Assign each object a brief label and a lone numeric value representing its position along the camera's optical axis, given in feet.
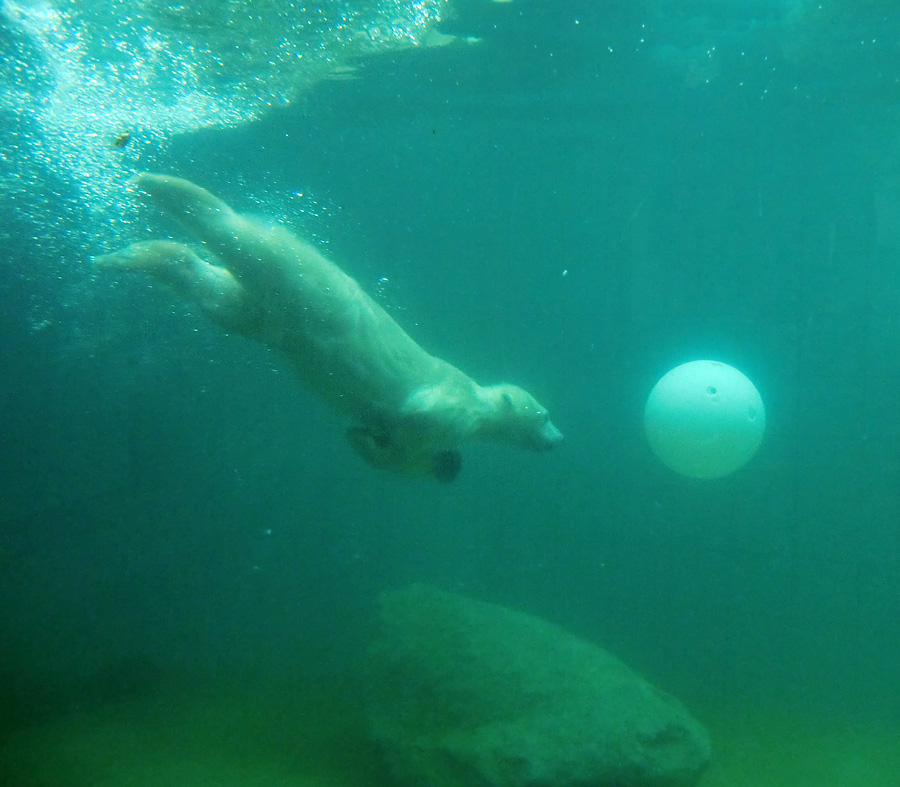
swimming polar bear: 17.70
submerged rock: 18.07
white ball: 21.47
